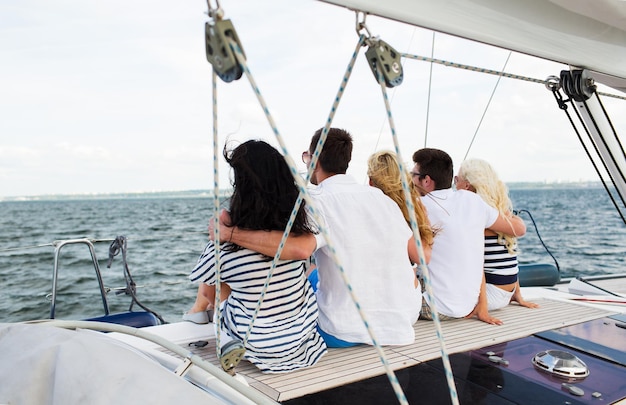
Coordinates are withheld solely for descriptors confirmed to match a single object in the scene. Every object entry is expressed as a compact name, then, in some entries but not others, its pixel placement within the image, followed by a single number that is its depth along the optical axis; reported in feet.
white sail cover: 4.58
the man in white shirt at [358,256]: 7.50
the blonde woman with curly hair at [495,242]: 9.65
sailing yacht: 3.86
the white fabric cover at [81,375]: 3.61
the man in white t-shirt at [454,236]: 9.02
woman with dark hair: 6.48
